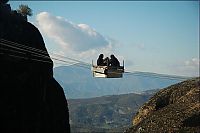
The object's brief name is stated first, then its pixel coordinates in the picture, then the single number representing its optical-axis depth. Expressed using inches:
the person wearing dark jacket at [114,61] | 1480.1
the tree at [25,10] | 2549.2
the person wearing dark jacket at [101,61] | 1515.7
